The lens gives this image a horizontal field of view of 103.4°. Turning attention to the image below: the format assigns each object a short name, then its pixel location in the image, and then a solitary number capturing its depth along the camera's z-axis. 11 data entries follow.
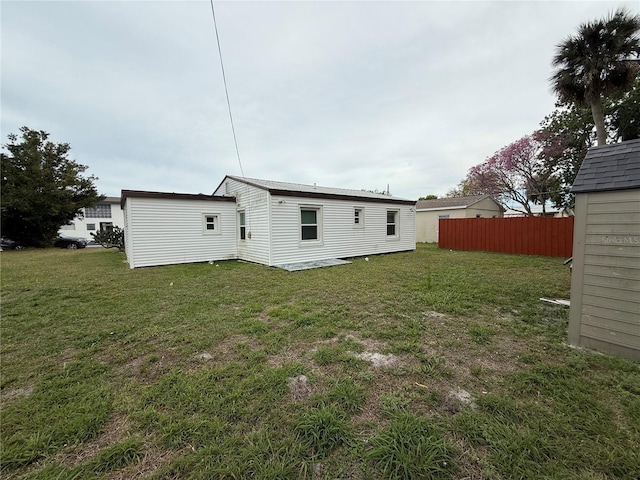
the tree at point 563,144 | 13.59
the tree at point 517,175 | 16.56
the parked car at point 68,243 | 19.84
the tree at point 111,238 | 14.55
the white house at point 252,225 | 8.74
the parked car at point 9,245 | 18.00
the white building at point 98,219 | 32.31
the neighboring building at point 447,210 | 18.72
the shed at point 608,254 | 2.64
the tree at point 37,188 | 17.50
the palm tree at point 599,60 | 7.91
